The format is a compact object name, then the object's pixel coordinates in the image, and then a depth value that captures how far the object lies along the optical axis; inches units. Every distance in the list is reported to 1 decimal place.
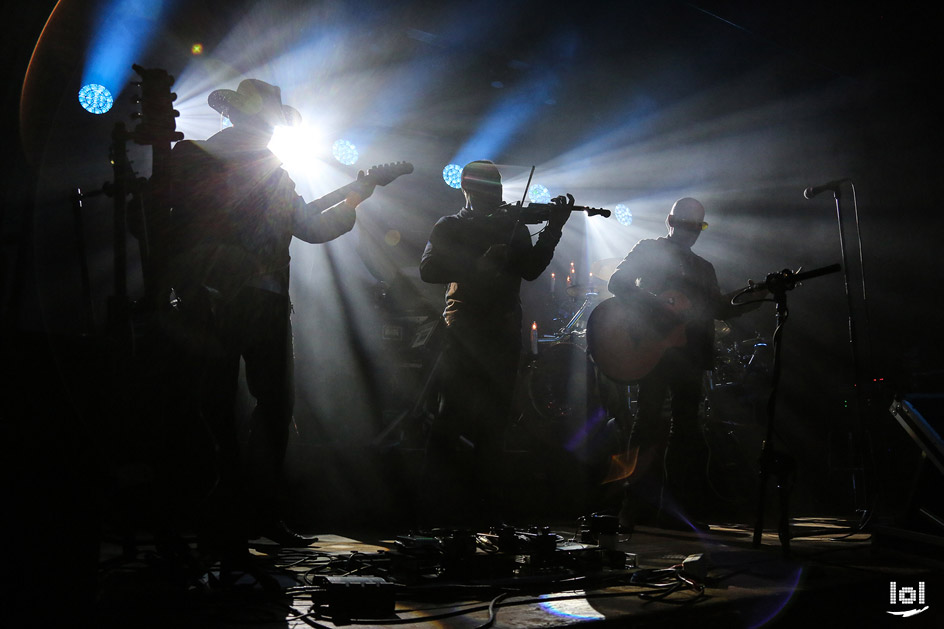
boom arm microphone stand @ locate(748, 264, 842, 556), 113.4
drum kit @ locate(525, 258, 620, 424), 244.4
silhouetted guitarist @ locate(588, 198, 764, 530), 153.3
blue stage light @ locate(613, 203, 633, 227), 358.3
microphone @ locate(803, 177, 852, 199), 175.0
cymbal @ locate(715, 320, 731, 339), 246.4
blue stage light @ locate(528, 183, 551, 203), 346.3
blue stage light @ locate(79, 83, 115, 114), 246.7
